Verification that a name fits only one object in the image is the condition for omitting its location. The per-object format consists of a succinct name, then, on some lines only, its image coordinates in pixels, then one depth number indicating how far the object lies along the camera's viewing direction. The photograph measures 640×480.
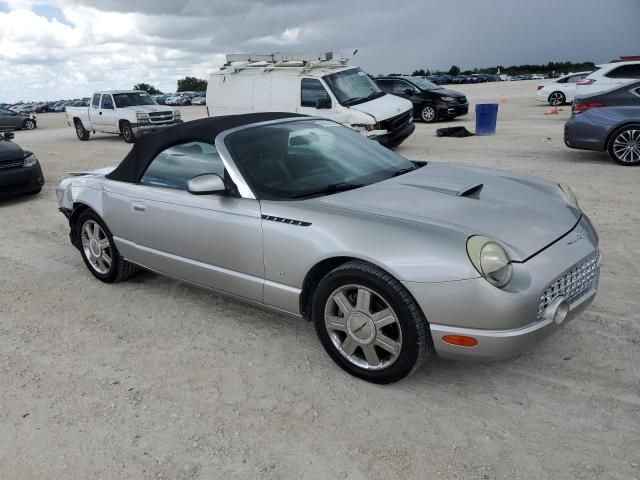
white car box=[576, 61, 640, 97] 13.74
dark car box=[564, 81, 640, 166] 9.15
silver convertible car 2.75
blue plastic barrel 14.55
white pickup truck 17.72
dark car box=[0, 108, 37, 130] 29.08
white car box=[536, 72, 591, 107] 22.56
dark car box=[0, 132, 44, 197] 8.57
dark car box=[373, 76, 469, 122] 18.59
